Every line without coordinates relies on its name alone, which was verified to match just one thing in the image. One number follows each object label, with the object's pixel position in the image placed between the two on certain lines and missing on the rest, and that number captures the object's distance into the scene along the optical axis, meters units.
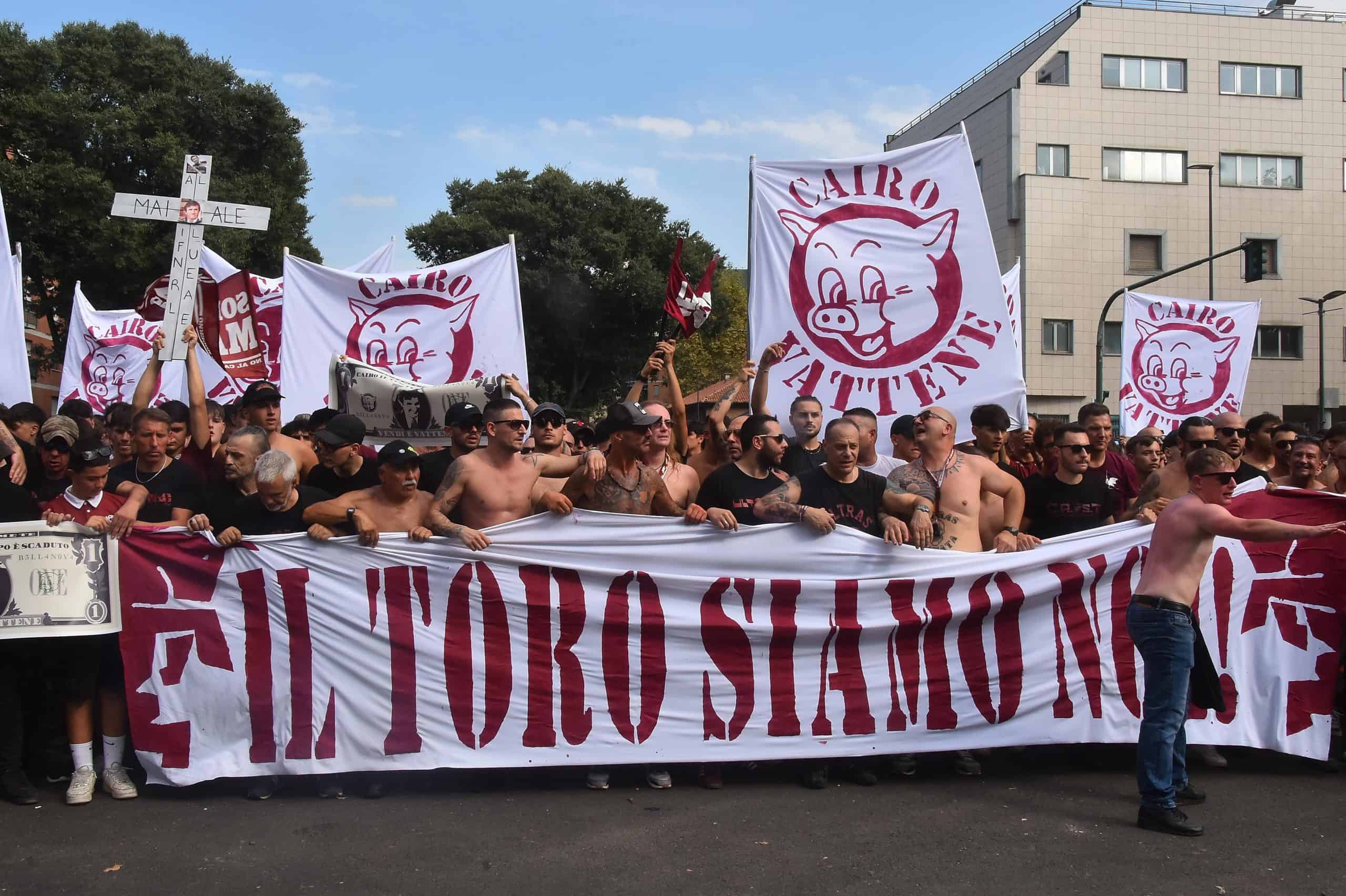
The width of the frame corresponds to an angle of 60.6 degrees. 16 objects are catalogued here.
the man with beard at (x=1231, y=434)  7.54
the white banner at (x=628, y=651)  5.36
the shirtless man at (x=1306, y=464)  6.88
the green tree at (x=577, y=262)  31.27
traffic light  22.48
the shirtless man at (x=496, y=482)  5.58
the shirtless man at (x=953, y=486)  5.73
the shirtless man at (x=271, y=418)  6.70
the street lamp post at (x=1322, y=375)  34.91
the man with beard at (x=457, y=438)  6.23
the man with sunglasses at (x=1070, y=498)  6.09
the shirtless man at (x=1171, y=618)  4.74
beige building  36.84
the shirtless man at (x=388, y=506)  5.42
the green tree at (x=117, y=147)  22.09
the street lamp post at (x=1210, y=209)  36.81
